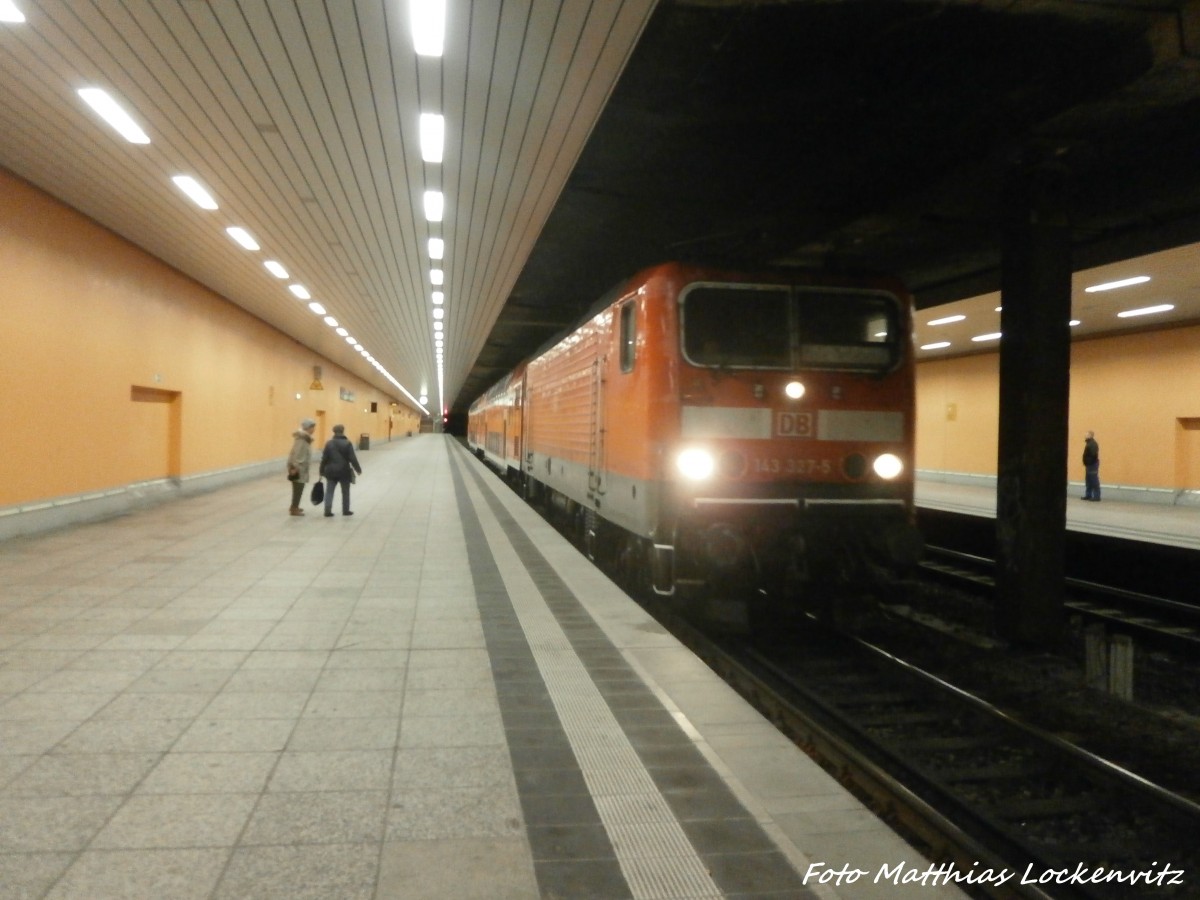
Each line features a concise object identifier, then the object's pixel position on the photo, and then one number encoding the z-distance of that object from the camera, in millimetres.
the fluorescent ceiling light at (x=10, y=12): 5902
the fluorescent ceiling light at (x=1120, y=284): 12766
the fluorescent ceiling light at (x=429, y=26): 5922
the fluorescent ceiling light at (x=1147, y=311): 15720
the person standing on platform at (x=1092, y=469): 18781
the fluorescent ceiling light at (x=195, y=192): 10096
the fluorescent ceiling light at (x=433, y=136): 8069
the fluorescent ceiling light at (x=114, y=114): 7527
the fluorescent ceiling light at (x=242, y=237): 12688
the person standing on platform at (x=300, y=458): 13714
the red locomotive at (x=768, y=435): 6469
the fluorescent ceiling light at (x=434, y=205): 10539
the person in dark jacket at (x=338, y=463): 13727
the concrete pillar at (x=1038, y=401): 7430
